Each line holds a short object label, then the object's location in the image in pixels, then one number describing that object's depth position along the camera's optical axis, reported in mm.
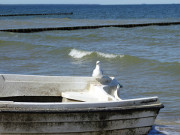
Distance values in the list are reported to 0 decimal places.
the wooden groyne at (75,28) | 34388
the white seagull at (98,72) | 7785
